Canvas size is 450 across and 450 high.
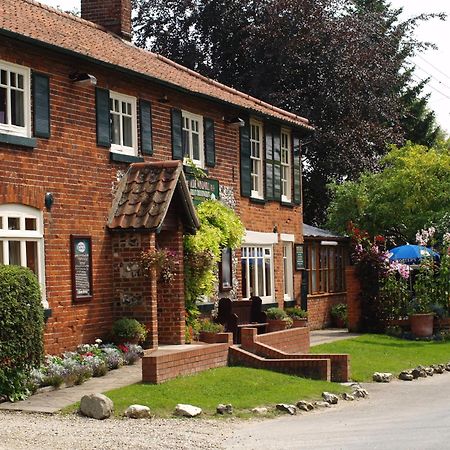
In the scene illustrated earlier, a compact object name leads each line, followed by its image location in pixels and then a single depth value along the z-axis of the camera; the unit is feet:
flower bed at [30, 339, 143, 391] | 49.55
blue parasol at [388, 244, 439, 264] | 96.82
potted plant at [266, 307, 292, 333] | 79.56
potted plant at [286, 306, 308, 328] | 84.94
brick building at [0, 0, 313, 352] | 55.72
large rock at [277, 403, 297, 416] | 48.47
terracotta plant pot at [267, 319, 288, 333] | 79.41
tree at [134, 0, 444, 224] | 124.67
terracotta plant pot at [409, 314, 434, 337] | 89.45
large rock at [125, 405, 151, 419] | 43.98
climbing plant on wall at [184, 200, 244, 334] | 67.26
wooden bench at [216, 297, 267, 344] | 72.23
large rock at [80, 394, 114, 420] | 43.45
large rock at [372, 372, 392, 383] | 63.77
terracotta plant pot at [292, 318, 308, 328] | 84.33
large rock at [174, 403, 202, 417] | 44.86
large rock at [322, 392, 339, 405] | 52.28
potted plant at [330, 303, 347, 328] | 104.53
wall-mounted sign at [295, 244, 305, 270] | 94.43
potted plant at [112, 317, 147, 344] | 60.23
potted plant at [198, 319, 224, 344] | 66.78
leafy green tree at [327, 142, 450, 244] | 108.68
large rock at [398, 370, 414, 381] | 65.00
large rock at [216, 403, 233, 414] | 46.37
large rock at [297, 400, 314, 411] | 49.73
